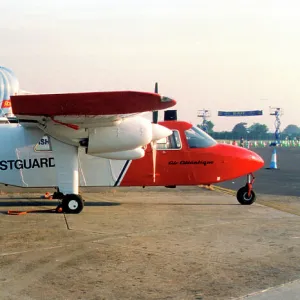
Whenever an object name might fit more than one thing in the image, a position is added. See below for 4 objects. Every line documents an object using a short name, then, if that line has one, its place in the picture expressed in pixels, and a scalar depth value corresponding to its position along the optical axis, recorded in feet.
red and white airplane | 36.32
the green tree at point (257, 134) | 571.15
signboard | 500.74
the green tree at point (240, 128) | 616.39
